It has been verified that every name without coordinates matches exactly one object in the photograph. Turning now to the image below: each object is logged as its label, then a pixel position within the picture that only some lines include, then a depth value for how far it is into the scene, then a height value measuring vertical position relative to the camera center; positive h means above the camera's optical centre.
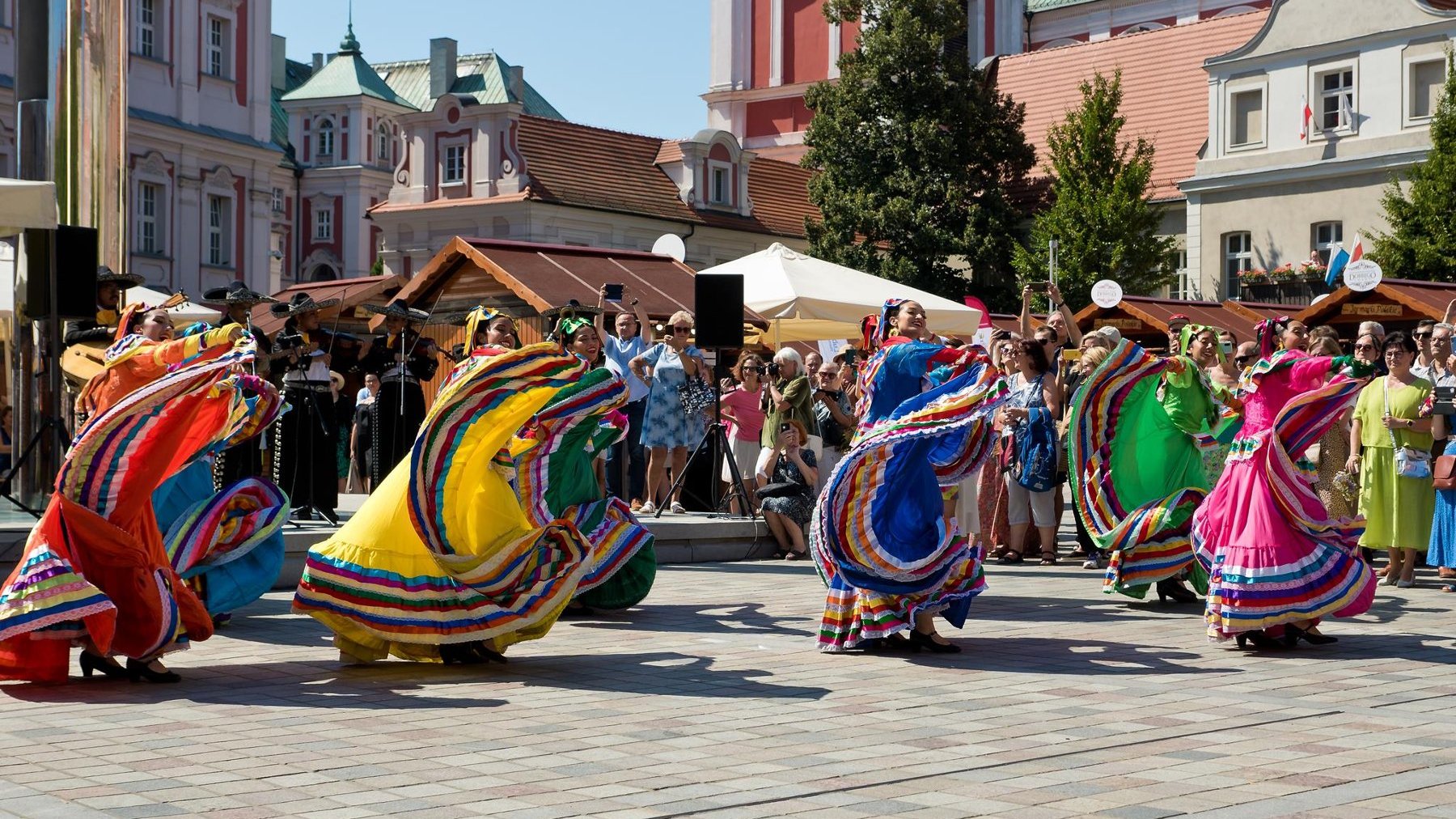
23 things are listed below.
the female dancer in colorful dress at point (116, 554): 6.87 -0.68
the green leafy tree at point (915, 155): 41.12 +5.08
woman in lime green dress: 11.39 -0.47
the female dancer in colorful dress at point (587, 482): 7.82 -0.49
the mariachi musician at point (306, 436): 11.95 -0.40
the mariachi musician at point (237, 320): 10.90 +0.31
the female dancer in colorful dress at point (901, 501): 8.02 -0.53
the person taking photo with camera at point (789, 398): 13.20 -0.14
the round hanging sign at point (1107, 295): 18.98 +0.89
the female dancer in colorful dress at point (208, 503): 7.77 -0.58
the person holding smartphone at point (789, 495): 13.33 -0.84
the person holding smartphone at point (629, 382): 13.98 -0.04
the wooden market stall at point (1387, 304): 24.73 +1.06
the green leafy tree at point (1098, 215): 37.88 +3.41
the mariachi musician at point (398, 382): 12.49 -0.03
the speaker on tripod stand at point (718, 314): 14.03 +0.49
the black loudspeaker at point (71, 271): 10.82 +0.61
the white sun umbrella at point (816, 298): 16.39 +0.73
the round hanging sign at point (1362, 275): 20.53 +1.20
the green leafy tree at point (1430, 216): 32.34 +2.94
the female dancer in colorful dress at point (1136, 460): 9.95 -0.43
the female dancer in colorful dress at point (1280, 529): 8.33 -0.67
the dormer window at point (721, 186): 46.41 +4.84
